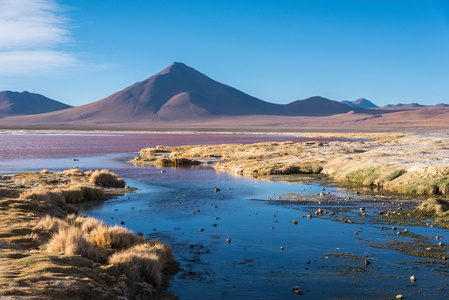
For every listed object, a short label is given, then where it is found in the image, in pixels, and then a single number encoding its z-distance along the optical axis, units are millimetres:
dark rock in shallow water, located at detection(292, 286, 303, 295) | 10779
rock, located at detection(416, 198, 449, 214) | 18984
